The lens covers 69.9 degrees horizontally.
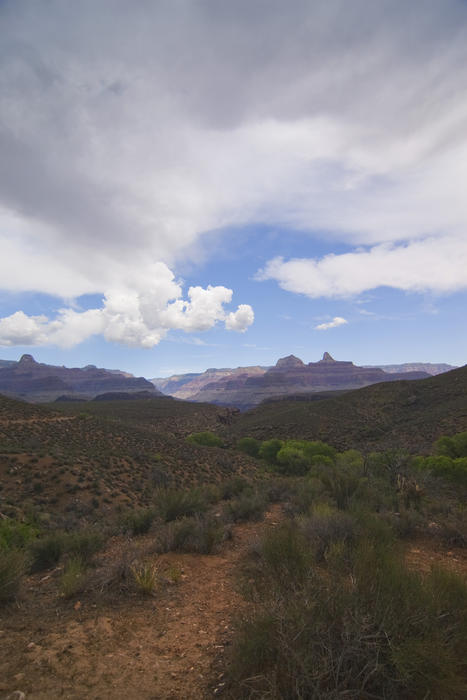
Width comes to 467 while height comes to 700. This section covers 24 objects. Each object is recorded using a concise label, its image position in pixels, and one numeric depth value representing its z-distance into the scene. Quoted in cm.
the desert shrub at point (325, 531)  631
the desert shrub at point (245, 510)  1057
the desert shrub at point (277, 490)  1352
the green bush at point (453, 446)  2588
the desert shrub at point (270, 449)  3647
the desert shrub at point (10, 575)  509
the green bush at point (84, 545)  726
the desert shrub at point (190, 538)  760
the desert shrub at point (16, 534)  882
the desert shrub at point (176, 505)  1023
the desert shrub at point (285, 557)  469
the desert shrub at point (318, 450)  3222
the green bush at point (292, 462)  2928
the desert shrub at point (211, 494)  1371
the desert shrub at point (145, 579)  541
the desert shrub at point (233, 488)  1488
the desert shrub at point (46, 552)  737
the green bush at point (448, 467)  1895
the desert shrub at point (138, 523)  978
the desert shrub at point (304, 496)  997
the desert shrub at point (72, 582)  535
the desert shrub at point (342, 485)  1048
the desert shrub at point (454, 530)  769
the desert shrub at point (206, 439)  4531
